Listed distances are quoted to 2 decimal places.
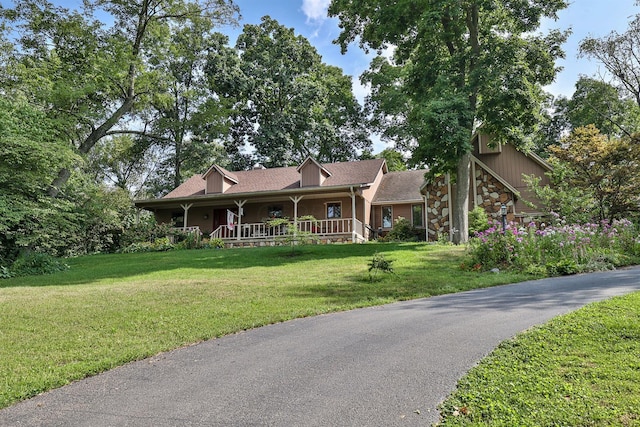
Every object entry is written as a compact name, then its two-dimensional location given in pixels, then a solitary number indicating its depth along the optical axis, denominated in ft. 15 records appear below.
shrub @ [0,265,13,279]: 39.38
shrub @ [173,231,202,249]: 63.67
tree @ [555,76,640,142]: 84.53
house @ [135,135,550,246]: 65.51
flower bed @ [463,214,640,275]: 31.53
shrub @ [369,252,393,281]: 30.82
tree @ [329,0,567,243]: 48.67
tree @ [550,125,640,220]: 47.21
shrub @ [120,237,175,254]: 63.10
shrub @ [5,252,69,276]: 41.22
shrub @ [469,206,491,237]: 54.08
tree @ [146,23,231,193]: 73.51
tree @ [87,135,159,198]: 115.34
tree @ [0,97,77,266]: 40.70
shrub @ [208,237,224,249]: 63.05
